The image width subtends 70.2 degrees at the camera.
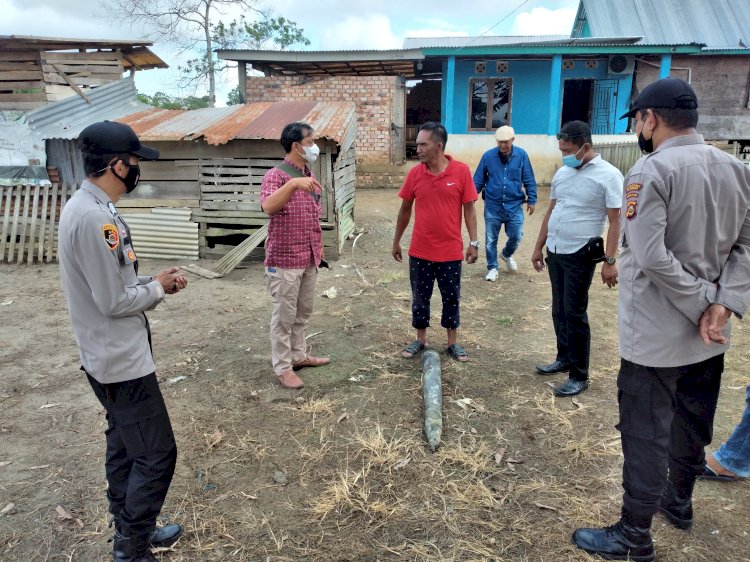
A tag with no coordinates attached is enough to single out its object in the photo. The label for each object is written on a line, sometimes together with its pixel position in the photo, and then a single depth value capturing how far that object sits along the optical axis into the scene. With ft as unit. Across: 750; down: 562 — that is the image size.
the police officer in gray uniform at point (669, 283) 7.06
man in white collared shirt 12.44
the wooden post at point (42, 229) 28.12
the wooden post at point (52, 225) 28.09
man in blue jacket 22.89
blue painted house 48.16
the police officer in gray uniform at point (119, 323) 6.81
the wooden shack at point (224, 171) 26.32
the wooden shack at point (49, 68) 30.81
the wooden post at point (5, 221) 28.04
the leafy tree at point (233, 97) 105.41
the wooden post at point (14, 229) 27.86
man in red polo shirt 13.96
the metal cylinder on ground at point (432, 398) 11.37
